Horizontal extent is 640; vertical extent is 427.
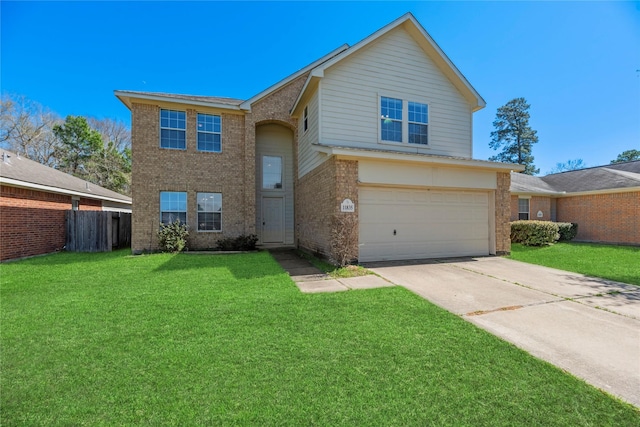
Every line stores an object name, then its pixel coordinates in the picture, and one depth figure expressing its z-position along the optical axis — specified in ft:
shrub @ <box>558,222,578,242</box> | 49.03
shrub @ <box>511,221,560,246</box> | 41.78
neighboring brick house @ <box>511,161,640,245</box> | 45.11
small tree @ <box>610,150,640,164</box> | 129.49
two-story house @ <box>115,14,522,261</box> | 28.25
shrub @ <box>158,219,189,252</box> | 34.78
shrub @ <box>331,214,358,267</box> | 25.41
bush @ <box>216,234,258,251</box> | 36.42
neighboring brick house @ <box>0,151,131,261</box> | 30.27
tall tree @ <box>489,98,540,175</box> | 118.93
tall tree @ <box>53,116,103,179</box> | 80.84
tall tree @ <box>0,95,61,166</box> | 76.23
